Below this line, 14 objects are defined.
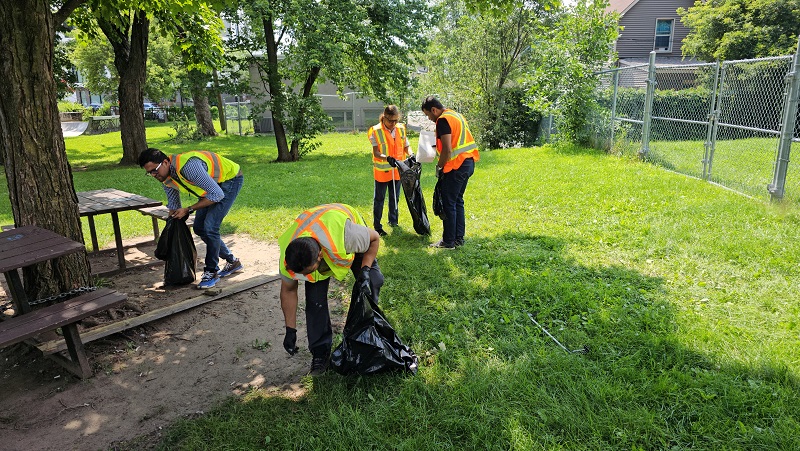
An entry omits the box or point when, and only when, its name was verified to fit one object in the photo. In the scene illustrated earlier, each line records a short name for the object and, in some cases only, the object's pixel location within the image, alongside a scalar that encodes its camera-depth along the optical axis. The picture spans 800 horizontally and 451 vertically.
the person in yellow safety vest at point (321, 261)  2.96
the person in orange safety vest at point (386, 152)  6.33
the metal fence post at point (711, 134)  7.93
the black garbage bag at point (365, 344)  3.25
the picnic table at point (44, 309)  3.40
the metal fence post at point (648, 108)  9.80
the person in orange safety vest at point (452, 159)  5.68
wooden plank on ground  3.82
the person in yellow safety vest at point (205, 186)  4.85
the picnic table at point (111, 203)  5.37
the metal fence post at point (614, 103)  11.24
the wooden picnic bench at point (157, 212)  5.93
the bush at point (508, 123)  16.14
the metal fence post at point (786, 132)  6.39
